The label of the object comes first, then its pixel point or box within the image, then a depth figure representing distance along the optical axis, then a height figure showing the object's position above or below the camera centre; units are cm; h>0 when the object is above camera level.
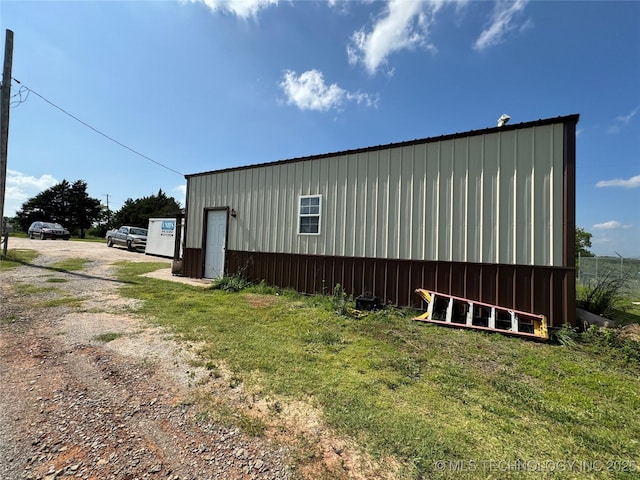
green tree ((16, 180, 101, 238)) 4041 +456
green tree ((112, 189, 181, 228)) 4111 +514
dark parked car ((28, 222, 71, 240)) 2237 +64
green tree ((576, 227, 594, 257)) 2958 +255
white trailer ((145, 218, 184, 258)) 1739 +44
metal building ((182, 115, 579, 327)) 525 +82
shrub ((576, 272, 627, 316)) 611 -76
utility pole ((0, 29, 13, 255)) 847 +392
